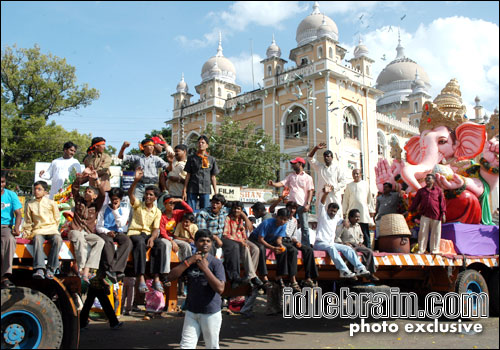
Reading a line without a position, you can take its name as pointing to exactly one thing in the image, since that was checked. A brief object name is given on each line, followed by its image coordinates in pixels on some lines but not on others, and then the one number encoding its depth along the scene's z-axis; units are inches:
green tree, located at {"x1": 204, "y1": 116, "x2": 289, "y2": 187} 1035.3
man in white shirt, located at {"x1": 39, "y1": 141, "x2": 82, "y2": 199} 263.9
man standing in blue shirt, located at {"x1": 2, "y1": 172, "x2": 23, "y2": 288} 158.6
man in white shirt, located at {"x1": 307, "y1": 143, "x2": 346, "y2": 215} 299.6
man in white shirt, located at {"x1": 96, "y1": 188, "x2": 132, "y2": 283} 176.6
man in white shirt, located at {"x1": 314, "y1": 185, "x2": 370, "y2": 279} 229.6
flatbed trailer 159.3
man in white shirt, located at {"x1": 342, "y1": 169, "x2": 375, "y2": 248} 306.5
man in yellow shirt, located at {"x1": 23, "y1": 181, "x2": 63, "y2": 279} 163.2
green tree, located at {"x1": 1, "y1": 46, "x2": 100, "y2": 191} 778.8
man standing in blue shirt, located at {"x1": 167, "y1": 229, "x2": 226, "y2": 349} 157.4
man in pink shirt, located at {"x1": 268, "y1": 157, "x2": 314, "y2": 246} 291.1
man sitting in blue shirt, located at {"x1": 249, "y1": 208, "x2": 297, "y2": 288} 207.2
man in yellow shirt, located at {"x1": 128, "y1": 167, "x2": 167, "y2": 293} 183.2
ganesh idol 312.3
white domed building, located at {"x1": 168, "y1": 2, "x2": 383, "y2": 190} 1164.5
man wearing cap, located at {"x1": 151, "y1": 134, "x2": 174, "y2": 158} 269.7
